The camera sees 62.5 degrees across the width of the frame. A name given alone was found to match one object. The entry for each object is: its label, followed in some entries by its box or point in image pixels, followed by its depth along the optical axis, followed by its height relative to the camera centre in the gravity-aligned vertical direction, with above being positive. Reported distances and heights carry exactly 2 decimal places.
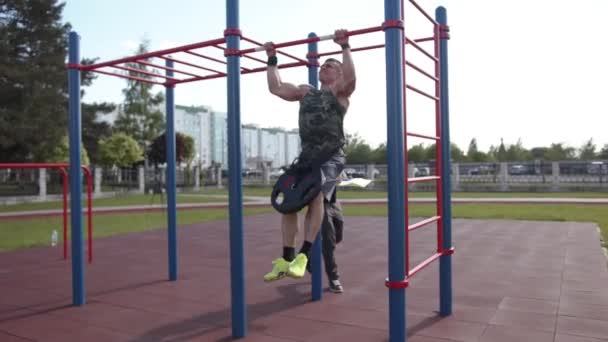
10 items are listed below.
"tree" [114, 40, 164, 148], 34.44 +4.13
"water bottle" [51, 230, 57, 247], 7.98 -0.98
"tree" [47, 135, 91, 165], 23.07 +1.06
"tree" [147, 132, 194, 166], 29.53 +1.57
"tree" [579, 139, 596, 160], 53.38 +2.00
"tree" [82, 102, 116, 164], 26.96 +2.63
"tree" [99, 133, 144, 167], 27.97 +1.38
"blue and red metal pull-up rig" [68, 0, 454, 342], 2.82 +0.23
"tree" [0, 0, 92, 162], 20.77 +4.19
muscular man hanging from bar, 3.16 +0.24
